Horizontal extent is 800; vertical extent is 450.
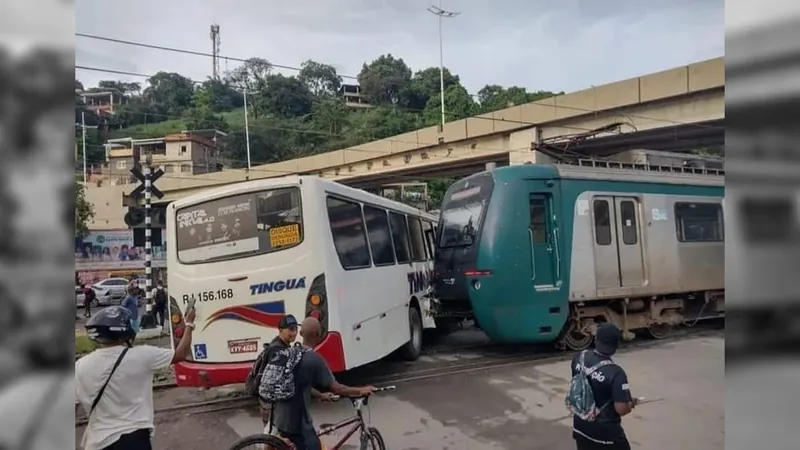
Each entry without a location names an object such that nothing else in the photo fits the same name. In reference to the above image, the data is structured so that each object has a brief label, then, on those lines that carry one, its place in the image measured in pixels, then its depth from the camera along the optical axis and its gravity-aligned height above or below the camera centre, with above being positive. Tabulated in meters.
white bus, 6.32 -0.32
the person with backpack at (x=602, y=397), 3.48 -0.98
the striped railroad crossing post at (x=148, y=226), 11.36 +0.37
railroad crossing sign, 11.31 +1.16
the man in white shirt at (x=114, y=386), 3.07 -0.72
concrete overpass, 18.12 +3.74
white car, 19.25 -1.49
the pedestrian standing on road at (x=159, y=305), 14.10 -1.43
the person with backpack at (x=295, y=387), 3.65 -0.90
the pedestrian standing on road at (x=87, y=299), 14.04 -1.27
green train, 8.72 -0.32
